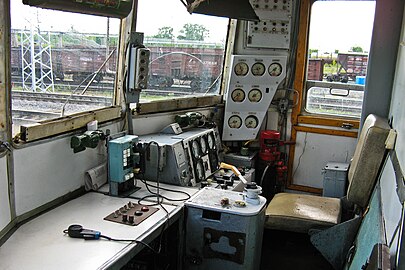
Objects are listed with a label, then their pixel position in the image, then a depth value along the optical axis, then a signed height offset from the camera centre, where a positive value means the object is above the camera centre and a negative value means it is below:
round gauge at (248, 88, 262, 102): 4.21 -0.22
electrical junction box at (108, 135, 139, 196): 2.63 -0.63
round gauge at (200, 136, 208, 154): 3.34 -0.61
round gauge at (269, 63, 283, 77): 4.16 +0.06
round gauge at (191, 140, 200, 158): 3.18 -0.61
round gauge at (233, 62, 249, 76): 4.15 +0.04
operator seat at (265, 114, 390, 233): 2.85 -1.05
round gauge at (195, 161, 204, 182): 3.14 -0.78
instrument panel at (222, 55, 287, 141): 4.15 -0.19
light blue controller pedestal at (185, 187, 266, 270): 2.44 -0.98
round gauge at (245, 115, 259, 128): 4.27 -0.52
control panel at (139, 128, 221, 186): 2.92 -0.66
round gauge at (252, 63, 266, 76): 4.16 +0.05
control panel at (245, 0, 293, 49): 4.12 +0.50
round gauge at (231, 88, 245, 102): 4.20 -0.23
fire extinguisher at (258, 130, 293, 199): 4.19 -0.92
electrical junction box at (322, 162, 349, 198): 3.77 -0.95
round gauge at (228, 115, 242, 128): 4.25 -0.51
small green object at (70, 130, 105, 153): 2.53 -0.48
